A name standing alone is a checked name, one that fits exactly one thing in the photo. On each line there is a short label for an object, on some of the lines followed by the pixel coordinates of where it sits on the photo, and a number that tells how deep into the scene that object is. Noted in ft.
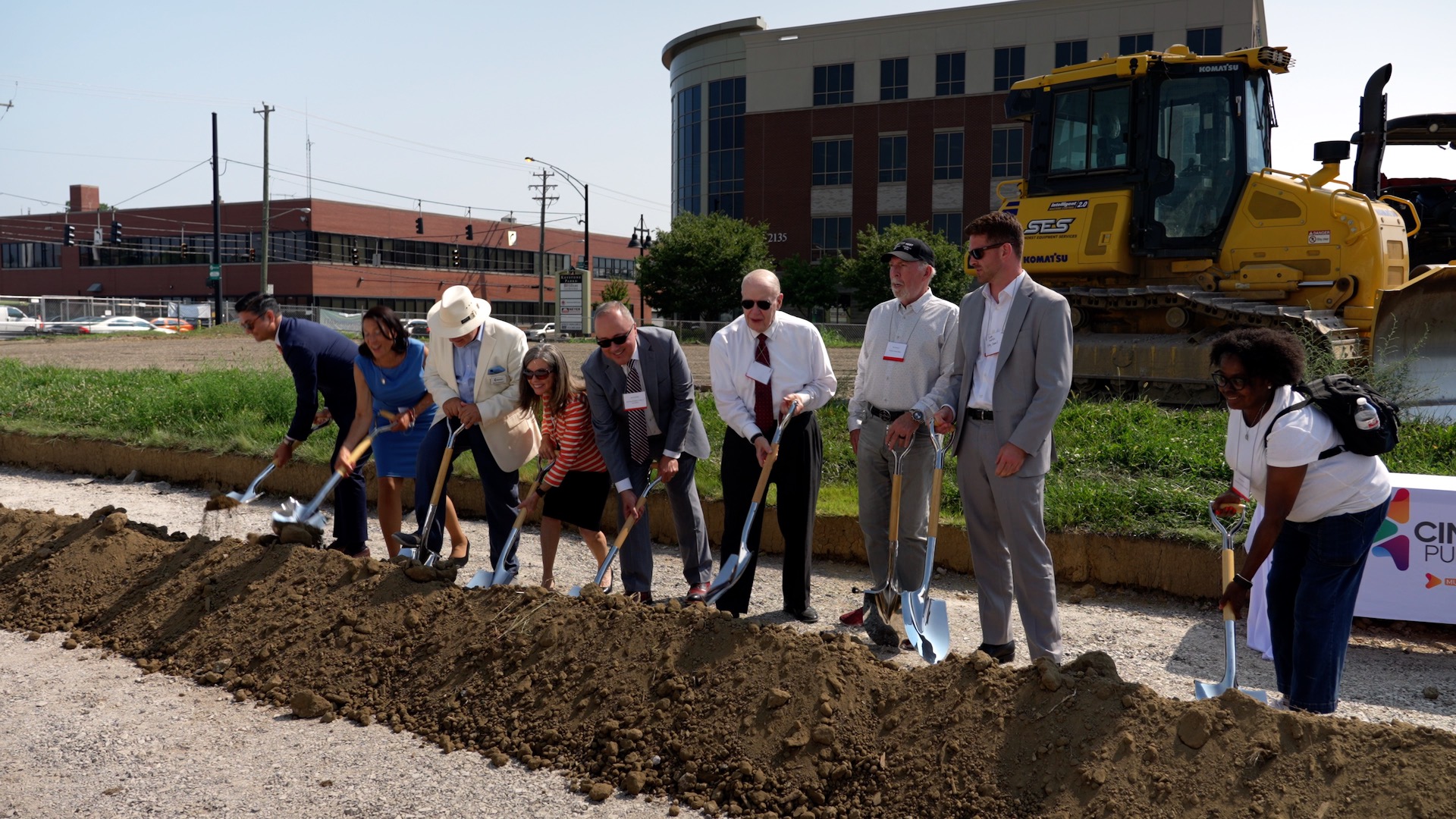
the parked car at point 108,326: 132.77
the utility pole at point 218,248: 146.10
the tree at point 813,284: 150.30
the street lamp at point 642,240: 195.87
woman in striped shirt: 18.97
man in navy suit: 21.07
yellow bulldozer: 33.30
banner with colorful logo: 17.24
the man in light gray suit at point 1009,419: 14.64
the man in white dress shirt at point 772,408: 18.10
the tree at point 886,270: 139.13
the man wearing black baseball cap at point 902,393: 17.01
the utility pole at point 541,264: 190.39
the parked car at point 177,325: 147.54
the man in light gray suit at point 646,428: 18.04
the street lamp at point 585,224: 181.68
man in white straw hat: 19.56
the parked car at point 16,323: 127.95
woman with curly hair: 11.99
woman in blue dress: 20.79
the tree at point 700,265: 143.02
